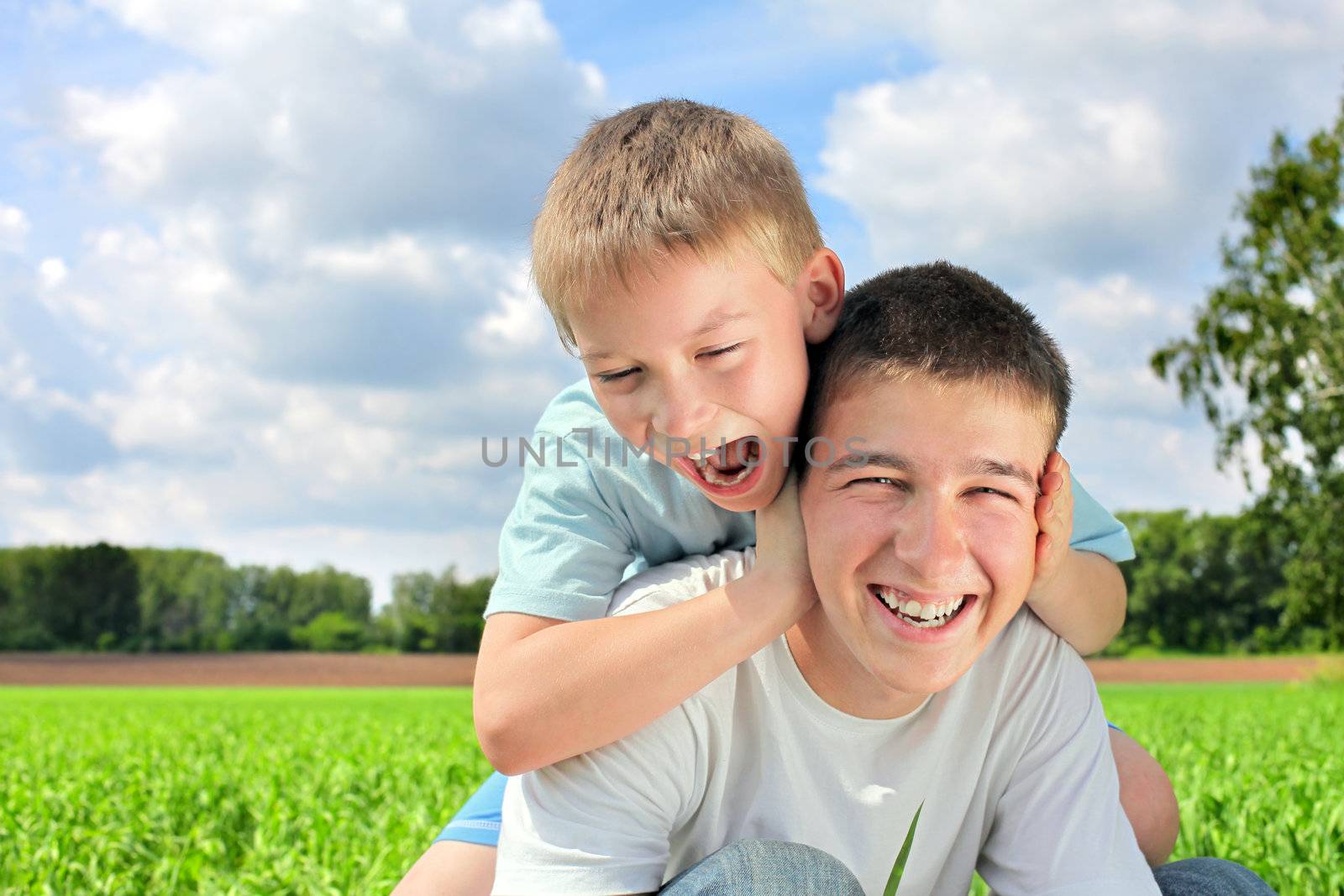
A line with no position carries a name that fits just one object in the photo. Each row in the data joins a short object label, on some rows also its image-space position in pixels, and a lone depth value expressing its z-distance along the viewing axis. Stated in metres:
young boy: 1.77
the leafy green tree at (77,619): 51.31
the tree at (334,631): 49.88
